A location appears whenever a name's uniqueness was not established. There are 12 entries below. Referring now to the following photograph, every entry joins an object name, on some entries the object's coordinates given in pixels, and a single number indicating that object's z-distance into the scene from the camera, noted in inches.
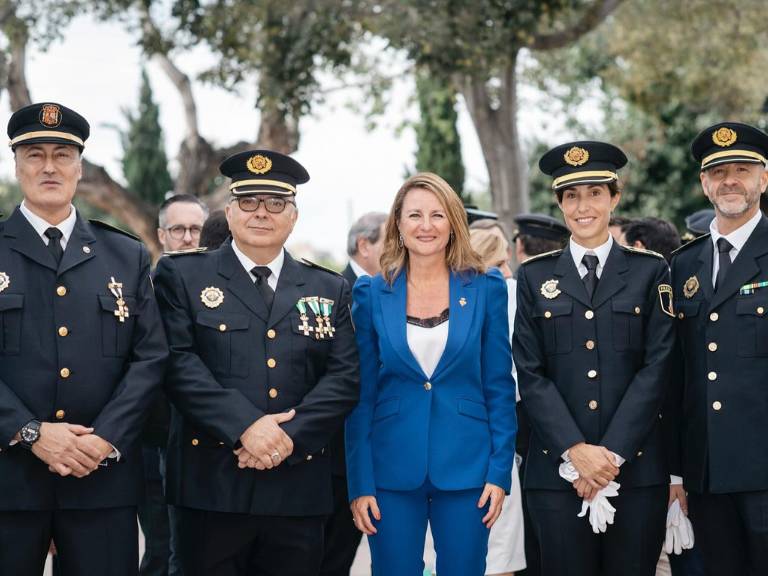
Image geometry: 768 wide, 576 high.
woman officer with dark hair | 163.0
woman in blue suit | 166.9
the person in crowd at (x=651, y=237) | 241.4
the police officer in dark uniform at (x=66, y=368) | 147.5
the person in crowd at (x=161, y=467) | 201.6
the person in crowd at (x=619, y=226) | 247.8
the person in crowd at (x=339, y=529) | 207.0
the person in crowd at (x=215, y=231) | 214.7
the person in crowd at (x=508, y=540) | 208.1
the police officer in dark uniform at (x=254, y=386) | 161.0
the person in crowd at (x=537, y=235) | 249.4
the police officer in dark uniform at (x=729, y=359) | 165.5
